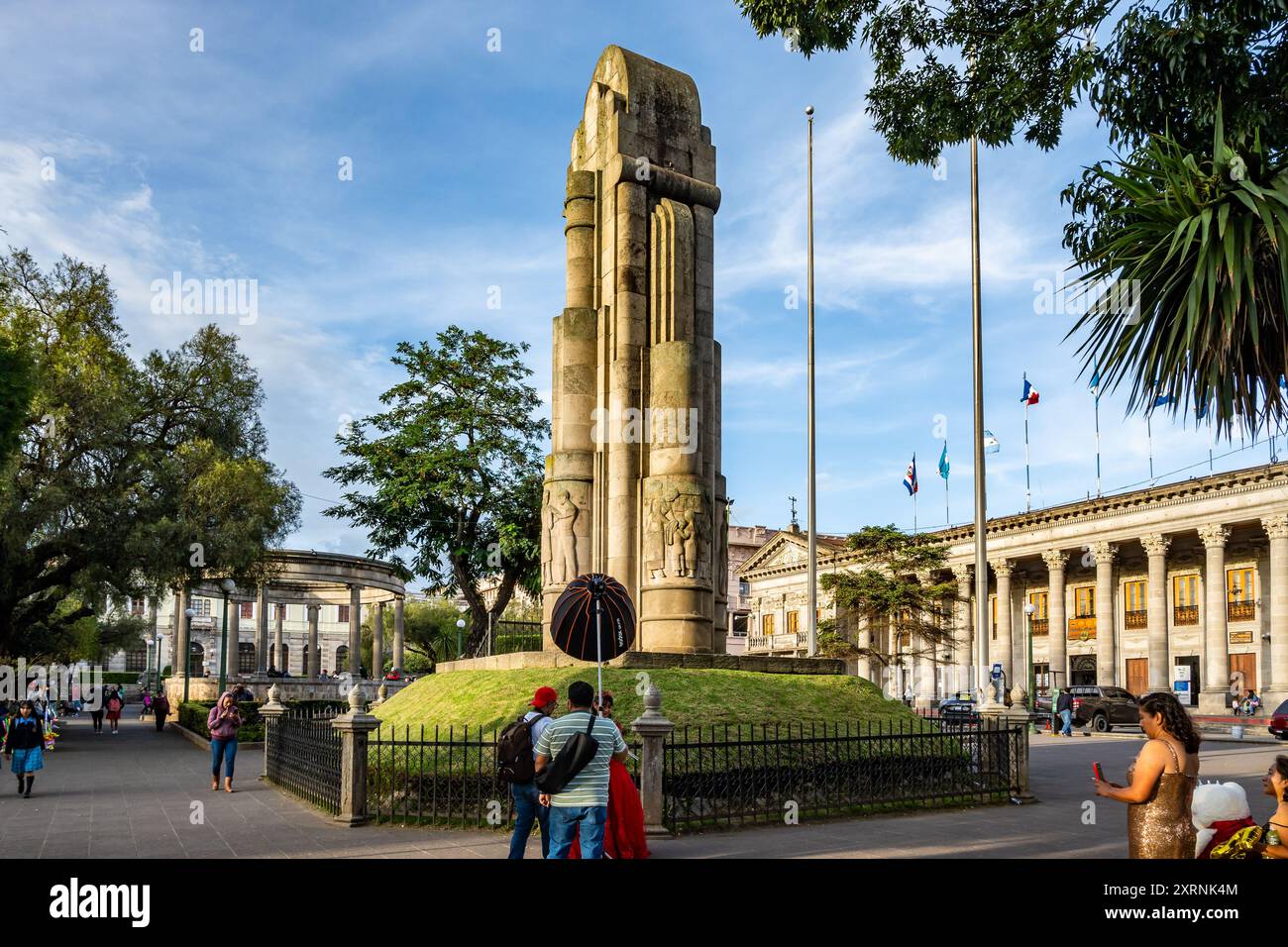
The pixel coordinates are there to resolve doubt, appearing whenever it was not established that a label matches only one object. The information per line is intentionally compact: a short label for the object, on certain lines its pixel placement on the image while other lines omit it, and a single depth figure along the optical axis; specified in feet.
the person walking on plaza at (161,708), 138.82
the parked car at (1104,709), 132.05
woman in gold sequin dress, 21.85
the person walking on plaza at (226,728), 61.11
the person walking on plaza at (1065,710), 121.08
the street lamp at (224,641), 115.75
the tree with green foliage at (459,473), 119.65
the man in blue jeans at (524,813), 32.76
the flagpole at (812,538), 114.21
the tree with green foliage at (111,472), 109.40
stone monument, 64.44
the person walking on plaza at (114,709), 136.26
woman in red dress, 33.71
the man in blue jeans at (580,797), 27.45
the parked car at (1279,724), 108.13
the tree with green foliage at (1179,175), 38.91
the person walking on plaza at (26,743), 59.72
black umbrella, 44.62
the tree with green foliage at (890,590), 203.00
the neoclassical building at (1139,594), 181.37
